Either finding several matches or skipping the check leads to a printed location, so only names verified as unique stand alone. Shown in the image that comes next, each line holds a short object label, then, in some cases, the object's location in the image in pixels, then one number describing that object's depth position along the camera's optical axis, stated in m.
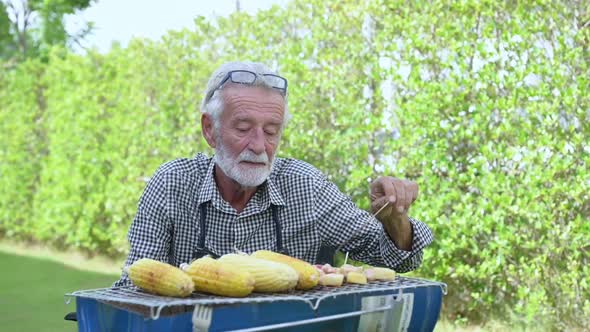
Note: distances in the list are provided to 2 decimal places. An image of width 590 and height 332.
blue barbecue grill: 1.96
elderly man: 2.88
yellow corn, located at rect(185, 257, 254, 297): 2.07
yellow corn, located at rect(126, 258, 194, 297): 2.07
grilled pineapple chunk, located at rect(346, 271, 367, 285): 2.37
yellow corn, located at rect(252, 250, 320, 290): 2.26
